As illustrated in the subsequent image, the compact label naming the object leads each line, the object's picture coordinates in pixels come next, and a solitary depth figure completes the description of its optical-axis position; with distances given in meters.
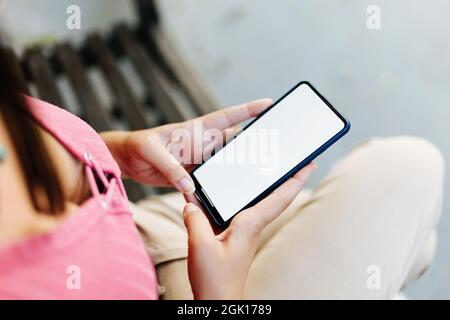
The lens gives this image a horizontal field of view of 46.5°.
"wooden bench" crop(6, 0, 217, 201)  0.73
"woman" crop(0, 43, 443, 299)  0.32
